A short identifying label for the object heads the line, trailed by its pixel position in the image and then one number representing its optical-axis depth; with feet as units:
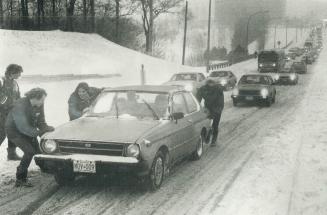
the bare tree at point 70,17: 179.63
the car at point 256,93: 71.31
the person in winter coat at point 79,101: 31.94
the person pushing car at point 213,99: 39.99
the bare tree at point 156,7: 218.59
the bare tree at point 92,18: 179.83
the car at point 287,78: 117.91
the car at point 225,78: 99.60
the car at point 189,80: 76.62
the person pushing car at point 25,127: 25.13
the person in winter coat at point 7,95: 30.22
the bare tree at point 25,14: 168.76
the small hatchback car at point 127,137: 23.29
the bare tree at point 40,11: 174.40
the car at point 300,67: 160.97
